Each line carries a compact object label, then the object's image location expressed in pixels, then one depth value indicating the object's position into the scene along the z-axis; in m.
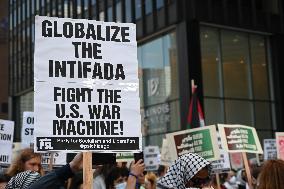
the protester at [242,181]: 11.89
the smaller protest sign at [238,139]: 8.95
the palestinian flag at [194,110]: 12.38
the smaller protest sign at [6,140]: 9.20
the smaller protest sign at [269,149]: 14.85
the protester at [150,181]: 10.29
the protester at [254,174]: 8.71
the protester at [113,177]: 6.40
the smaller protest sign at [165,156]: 14.15
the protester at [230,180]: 13.70
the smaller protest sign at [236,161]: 16.83
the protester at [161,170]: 12.28
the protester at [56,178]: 3.79
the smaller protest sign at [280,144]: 10.20
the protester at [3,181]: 6.11
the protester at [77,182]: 6.61
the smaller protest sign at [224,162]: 11.08
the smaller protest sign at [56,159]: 9.52
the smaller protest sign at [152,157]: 15.36
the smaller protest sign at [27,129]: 10.71
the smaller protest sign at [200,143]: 9.01
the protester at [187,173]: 4.05
